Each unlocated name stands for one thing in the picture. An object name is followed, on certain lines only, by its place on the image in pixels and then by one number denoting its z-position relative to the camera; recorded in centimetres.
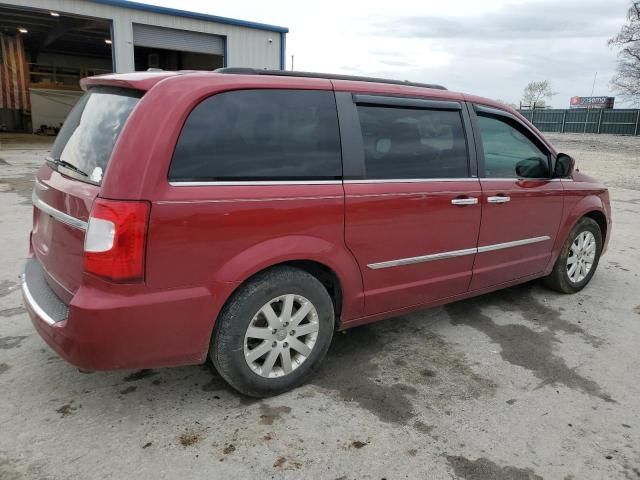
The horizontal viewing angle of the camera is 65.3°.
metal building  1529
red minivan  227
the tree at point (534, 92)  7825
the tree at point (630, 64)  3866
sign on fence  5797
